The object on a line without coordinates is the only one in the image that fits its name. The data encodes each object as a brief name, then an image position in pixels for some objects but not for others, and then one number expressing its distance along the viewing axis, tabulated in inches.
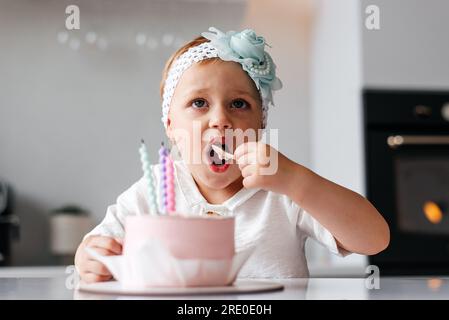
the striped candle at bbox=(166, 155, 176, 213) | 25.6
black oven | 91.8
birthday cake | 23.4
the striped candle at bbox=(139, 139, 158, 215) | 25.5
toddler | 38.3
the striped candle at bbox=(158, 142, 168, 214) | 25.6
